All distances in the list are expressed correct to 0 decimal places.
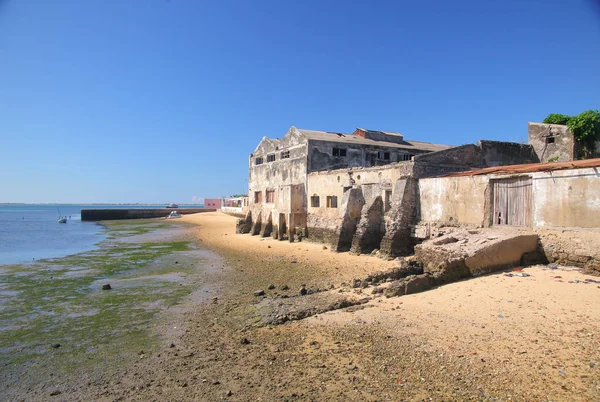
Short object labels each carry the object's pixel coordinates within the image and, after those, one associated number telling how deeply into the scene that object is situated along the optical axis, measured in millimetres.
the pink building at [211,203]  90250
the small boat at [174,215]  65312
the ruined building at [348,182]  18469
